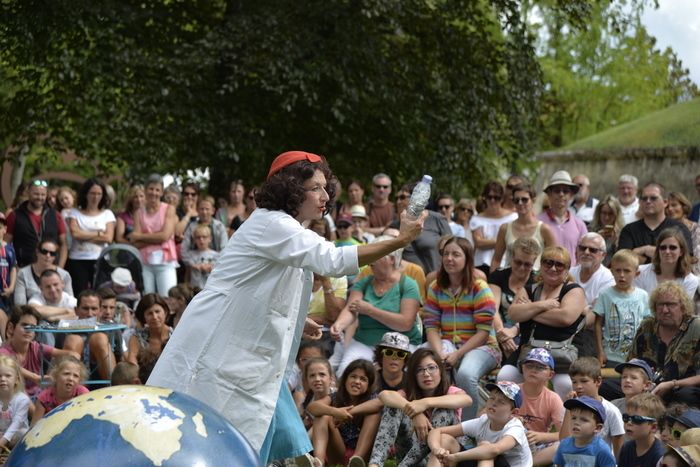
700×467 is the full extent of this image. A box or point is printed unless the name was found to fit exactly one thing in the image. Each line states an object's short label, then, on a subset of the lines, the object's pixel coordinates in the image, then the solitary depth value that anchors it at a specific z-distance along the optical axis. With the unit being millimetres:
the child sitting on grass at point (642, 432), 8805
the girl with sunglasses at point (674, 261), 10984
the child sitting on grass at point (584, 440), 8664
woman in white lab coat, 6492
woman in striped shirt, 10805
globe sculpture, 5371
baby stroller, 14094
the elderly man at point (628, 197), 14391
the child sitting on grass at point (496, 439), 9055
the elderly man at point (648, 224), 12656
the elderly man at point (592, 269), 11547
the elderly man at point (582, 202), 15273
